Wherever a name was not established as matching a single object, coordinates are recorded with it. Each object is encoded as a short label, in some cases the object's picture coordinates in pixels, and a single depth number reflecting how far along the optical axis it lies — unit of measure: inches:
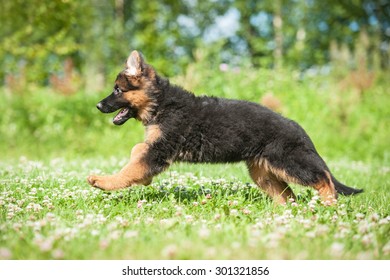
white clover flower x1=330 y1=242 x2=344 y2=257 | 129.0
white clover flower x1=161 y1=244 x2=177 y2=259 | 125.4
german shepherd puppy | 187.0
